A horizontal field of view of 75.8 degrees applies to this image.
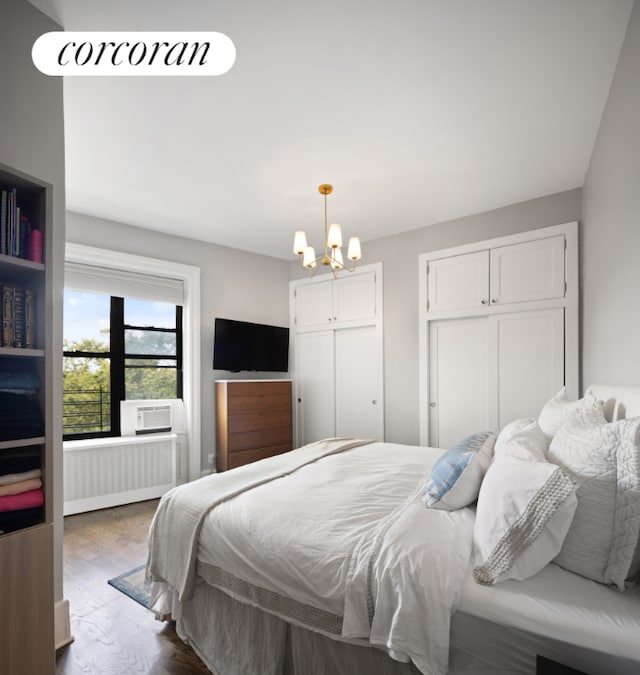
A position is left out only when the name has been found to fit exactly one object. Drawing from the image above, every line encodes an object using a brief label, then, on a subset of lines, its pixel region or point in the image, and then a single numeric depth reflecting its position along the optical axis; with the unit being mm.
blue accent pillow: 1605
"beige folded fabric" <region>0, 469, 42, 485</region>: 1455
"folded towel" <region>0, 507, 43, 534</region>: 1427
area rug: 2240
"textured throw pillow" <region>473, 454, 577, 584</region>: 1119
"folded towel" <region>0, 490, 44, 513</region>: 1425
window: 3822
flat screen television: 4457
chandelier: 2809
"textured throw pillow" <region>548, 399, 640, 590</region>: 1060
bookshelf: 1404
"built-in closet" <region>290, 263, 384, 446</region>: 4559
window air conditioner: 4039
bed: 1052
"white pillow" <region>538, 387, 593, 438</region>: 1771
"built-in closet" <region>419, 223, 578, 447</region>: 3393
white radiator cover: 3543
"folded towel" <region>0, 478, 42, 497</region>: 1433
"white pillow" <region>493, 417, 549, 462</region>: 1400
